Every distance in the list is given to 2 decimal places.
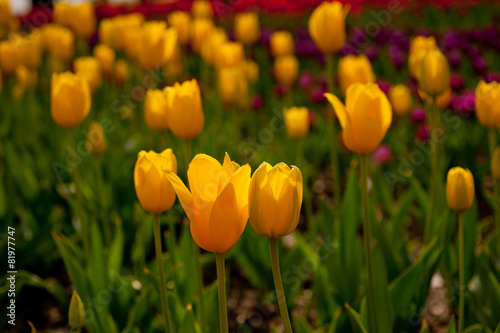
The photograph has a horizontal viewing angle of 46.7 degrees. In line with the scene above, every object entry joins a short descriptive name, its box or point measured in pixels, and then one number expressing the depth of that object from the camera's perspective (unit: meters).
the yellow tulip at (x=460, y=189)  1.37
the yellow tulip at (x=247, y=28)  3.77
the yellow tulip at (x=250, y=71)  3.96
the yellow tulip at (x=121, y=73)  3.78
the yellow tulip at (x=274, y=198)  0.92
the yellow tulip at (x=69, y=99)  1.76
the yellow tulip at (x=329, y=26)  2.09
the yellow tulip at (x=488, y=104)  1.65
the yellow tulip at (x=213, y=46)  3.18
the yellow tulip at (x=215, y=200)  0.91
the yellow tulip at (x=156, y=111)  1.90
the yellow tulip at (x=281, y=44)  3.69
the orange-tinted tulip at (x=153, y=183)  1.24
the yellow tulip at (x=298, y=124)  2.42
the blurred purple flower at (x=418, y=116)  3.21
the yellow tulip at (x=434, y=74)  1.68
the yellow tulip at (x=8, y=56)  3.33
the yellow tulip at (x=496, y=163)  1.62
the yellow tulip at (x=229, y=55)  3.07
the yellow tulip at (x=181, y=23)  3.94
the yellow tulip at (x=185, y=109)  1.52
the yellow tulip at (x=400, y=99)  2.84
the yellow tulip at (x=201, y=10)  4.46
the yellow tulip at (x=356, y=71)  2.12
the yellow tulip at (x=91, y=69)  2.99
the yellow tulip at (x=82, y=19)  3.90
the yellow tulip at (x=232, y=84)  2.83
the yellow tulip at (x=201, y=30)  3.77
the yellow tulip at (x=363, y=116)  1.26
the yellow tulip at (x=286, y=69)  3.46
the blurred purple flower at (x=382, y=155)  3.05
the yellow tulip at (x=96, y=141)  2.11
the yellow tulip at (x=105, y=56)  3.55
